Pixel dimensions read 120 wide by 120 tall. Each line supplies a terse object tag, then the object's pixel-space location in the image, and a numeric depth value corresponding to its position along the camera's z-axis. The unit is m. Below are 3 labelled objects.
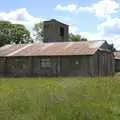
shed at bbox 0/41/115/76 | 30.74
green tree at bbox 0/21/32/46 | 57.31
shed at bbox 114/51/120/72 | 49.09
